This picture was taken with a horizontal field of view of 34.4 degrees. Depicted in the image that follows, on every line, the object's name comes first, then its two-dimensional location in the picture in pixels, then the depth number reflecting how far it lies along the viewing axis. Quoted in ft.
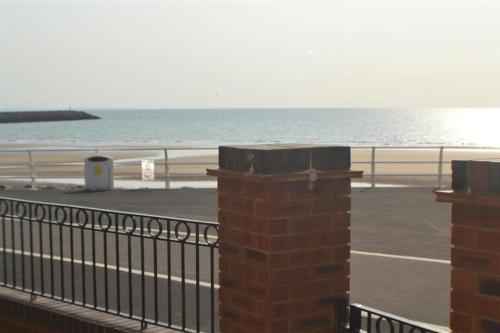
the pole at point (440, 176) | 64.95
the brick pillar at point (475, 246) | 11.57
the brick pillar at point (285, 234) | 15.23
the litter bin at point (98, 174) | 66.49
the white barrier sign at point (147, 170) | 84.19
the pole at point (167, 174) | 69.31
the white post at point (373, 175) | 66.74
